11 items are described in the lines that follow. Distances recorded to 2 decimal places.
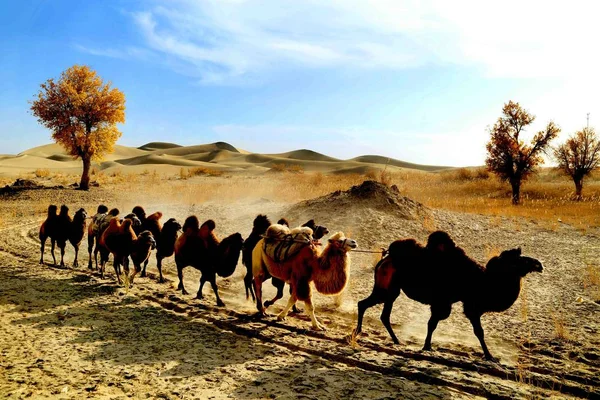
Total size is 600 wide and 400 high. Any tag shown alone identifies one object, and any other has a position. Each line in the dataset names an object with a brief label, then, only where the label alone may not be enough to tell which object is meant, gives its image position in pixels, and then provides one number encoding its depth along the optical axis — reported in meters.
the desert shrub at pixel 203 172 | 55.20
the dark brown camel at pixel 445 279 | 6.42
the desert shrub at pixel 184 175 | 49.34
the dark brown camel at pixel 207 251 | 9.66
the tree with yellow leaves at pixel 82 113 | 33.91
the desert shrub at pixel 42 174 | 47.76
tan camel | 7.32
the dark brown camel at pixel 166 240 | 11.79
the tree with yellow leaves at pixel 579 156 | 38.94
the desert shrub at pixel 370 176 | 47.44
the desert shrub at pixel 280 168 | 65.12
